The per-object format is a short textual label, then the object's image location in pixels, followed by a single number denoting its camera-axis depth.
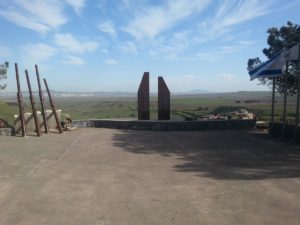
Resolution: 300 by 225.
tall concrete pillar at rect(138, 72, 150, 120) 10.20
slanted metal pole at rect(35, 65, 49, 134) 8.99
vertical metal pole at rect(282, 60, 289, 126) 7.68
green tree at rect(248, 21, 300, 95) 9.58
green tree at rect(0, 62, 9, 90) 11.45
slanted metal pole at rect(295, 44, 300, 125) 6.91
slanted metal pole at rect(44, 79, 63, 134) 9.04
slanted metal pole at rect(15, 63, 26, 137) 8.38
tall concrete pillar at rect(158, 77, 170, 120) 10.26
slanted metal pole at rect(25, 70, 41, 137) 8.48
